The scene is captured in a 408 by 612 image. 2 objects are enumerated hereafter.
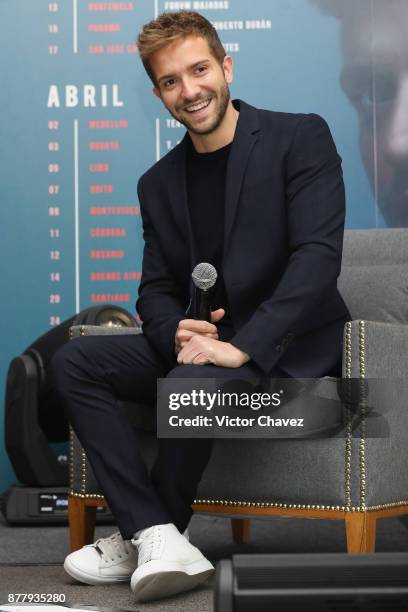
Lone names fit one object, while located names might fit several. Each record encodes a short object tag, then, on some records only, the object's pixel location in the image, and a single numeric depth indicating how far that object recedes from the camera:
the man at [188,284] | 3.52
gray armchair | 3.58
